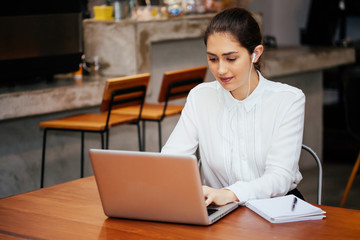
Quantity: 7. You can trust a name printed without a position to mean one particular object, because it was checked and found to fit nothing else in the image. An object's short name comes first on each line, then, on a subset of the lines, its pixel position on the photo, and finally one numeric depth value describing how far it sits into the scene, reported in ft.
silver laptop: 6.40
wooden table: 6.39
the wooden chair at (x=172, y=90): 14.82
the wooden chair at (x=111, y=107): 13.45
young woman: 7.91
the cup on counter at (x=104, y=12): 17.62
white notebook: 6.66
